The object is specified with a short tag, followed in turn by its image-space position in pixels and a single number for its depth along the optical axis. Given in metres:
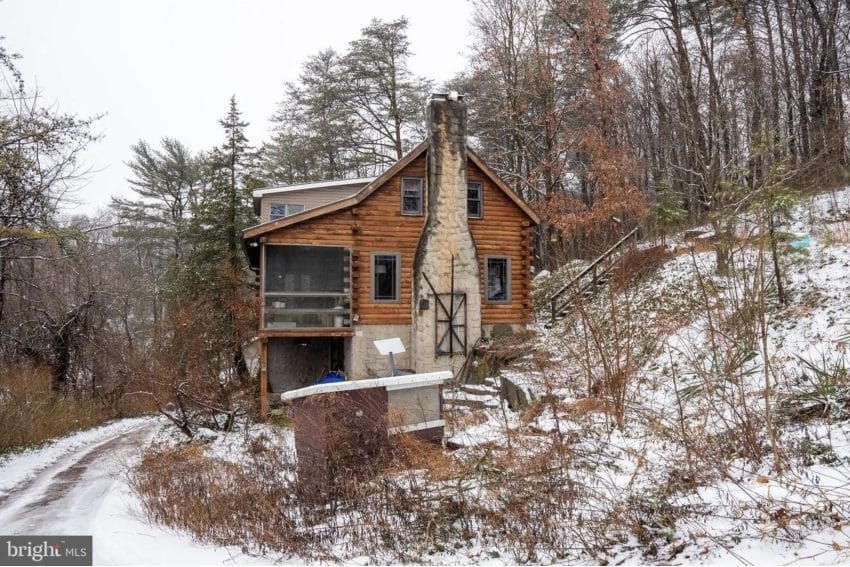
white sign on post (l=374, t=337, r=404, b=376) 12.15
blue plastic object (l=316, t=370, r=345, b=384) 16.42
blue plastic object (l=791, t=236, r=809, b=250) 13.59
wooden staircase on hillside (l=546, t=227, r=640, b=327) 18.75
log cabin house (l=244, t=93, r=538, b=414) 17.25
